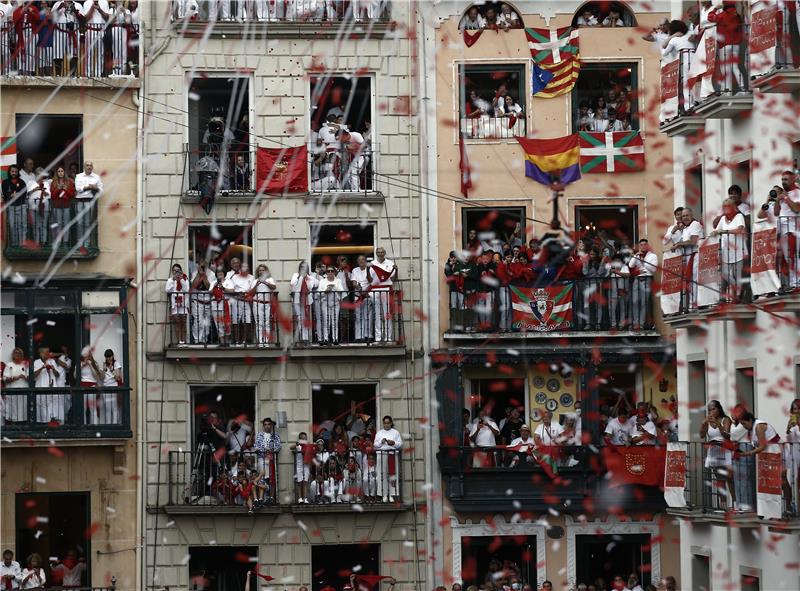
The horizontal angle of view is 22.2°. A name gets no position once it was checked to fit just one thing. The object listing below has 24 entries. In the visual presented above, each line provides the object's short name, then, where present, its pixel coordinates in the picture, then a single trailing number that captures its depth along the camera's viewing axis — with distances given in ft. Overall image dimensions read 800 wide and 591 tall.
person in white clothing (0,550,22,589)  128.88
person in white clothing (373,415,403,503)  135.13
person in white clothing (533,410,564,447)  135.64
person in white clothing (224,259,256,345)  135.64
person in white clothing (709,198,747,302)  109.60
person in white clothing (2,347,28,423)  132.87
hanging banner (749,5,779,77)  105.91
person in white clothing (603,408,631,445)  134.72
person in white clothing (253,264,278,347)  136.05
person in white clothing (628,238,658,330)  136.46
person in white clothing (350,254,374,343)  136.67
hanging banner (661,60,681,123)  118.21
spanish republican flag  138.21
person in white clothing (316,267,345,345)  136.26
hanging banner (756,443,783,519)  102.63
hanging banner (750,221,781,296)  104.53
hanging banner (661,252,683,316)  117.39
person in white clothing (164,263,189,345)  135.44
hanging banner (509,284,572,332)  136.77
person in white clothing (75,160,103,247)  135.13
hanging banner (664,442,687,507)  115.24
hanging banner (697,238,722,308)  111.34
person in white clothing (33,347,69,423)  133.18
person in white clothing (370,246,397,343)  136.77
